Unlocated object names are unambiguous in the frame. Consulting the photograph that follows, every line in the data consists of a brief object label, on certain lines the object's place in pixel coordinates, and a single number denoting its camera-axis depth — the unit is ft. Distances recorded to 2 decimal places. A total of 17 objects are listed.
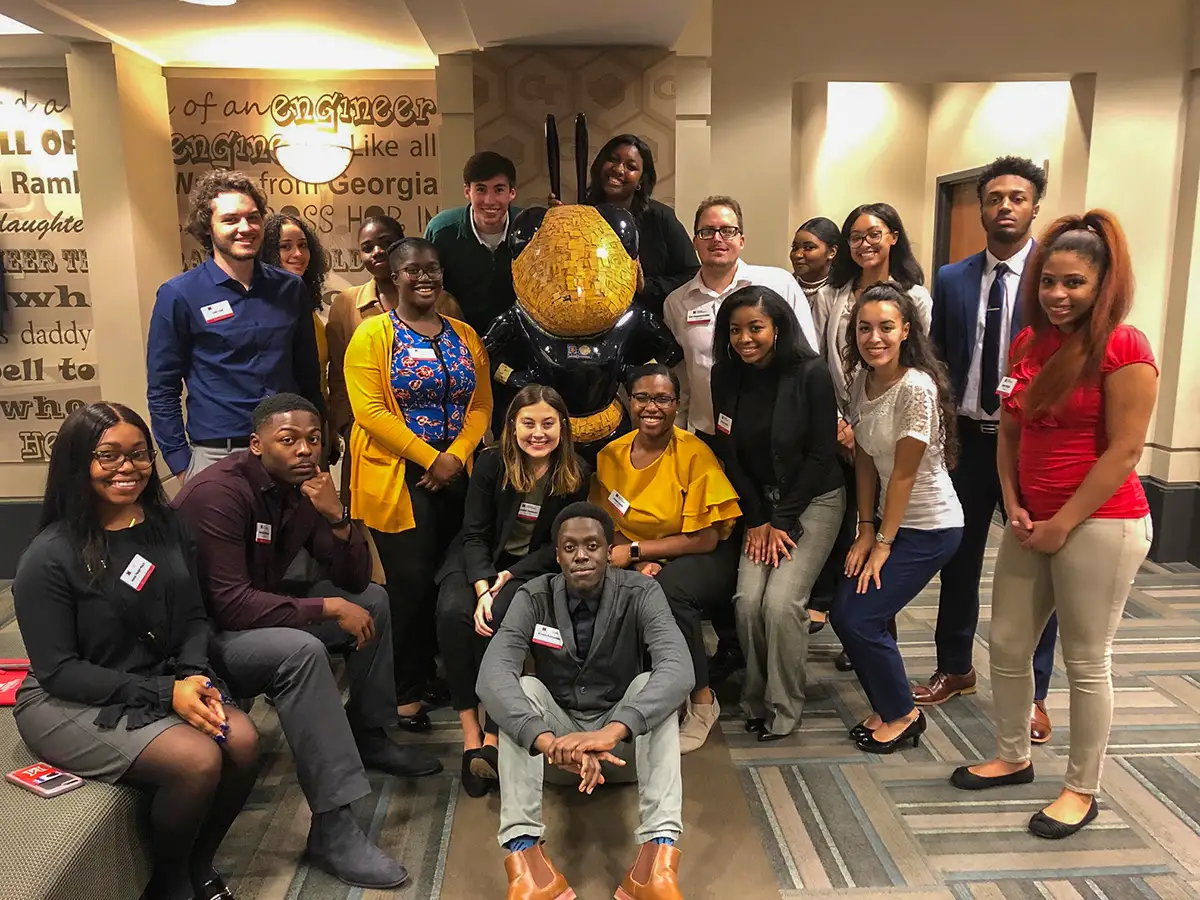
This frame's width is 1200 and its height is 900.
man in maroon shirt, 6.64
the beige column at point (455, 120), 12.54
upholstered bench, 5.19
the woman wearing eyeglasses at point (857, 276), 9.04
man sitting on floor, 6.30
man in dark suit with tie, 8.36
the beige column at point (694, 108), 12.54
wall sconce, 13.29
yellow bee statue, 8.08
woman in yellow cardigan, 8.49
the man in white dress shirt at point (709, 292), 9.10
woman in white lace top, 7.90
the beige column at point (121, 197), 11.70
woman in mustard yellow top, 8.50
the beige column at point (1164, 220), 13.28
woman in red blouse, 6.39
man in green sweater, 9.38
